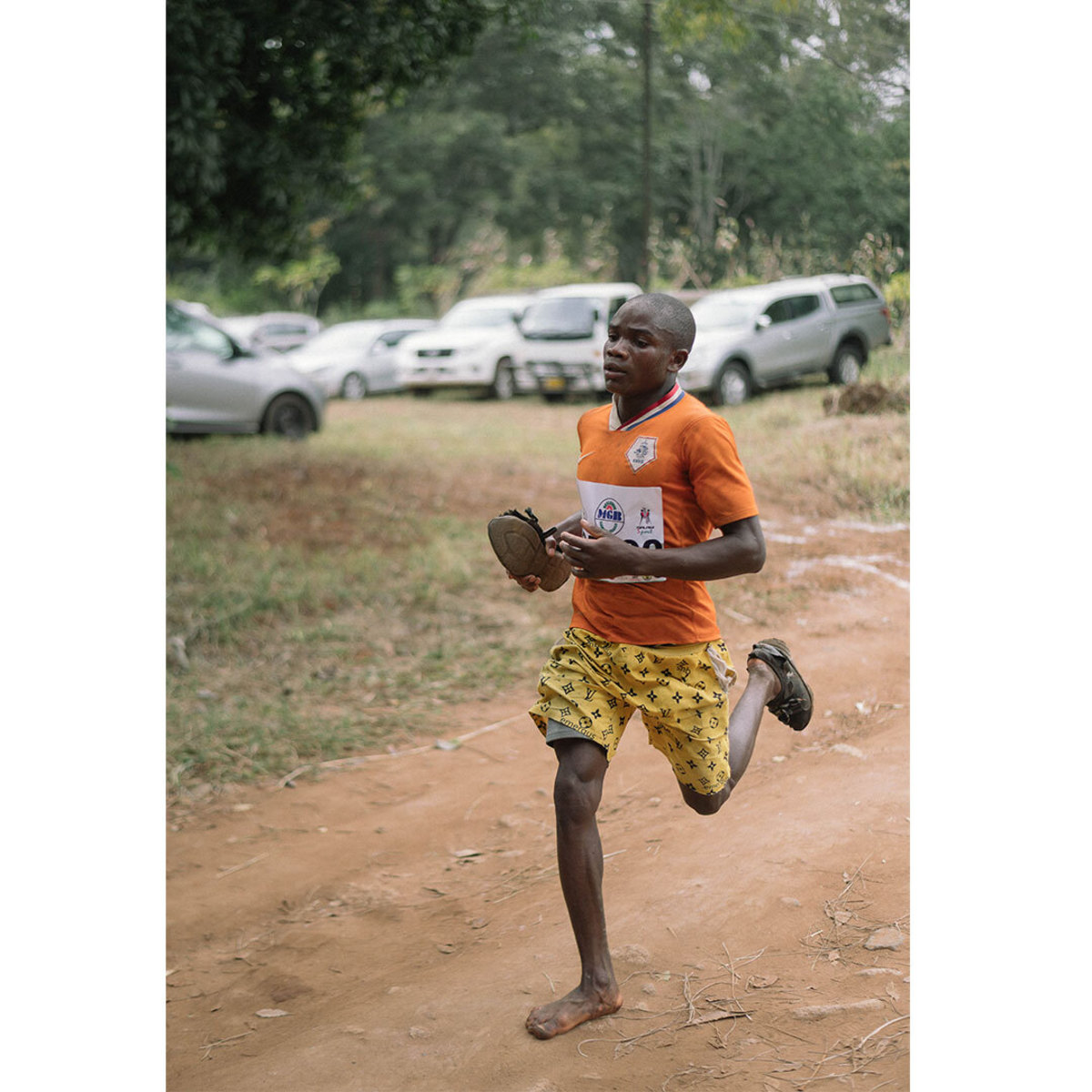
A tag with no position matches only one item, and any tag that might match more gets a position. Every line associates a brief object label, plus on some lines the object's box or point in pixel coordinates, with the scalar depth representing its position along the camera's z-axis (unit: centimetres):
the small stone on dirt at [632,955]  300
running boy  256
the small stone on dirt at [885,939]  299
